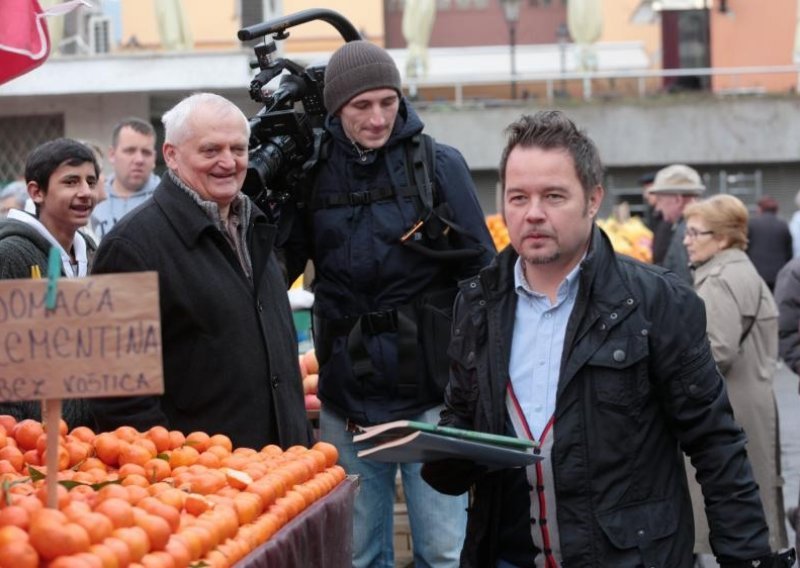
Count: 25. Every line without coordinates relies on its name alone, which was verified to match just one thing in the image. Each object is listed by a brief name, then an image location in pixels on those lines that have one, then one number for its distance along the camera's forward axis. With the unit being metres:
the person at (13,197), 10.42
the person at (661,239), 12.41
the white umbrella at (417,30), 32.06
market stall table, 3.93
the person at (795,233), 18.85
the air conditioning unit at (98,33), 25.33
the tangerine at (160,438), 4.45
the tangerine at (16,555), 3.26
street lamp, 31.06
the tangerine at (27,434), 4.45
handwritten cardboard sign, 3.34
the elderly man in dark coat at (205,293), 4.82
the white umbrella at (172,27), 25.02
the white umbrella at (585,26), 31.47
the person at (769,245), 17.45
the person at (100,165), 7.07
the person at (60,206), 5.57
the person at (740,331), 7.49
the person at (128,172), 8.46
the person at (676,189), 11.01
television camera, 5.48
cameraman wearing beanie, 5.52
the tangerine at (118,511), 3.60
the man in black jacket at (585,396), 3.75
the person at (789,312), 7.33
